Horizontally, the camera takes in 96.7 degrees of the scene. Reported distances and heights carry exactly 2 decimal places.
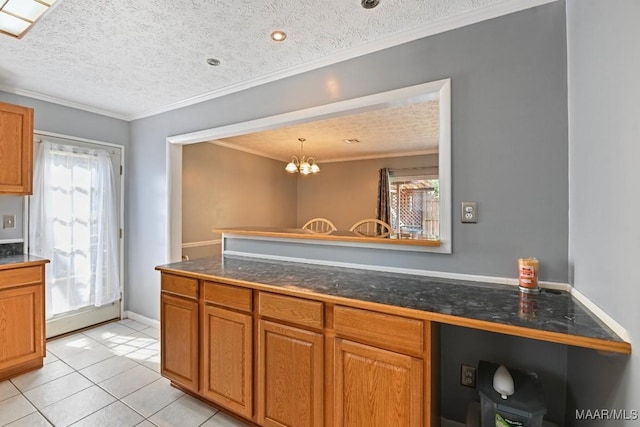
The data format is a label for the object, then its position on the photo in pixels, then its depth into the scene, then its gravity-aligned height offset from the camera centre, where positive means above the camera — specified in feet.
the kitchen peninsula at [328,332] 3.91 -2.00
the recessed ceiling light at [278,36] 5.98 +3.79
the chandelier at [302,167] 13.99 +2.28
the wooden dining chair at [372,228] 16.77 -0.96
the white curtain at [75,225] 9.31 -0.47
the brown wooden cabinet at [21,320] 7.12 -2.82
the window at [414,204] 17.63 +0.57
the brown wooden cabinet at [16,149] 7.60 +1.72
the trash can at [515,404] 3.86 -2.69
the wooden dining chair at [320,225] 18.66 -0.83
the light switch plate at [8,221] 8.65 -0.28
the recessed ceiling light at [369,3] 5.08 +3.78
